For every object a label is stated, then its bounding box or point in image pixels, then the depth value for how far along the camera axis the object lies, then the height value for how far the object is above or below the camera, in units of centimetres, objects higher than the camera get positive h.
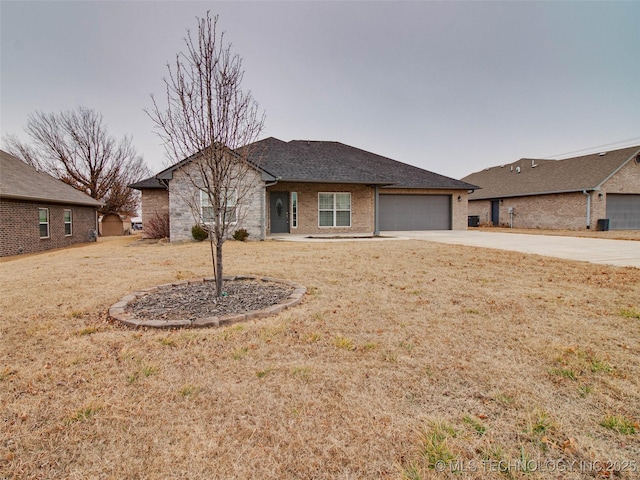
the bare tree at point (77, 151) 2664 +678
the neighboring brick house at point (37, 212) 1204 +85
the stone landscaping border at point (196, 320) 354 -103
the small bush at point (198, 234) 1295 -23
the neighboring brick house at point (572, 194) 1962 +192
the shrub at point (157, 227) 1525 +10
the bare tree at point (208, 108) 450 +174
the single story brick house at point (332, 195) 1360 +169
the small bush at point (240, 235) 1316 -30
